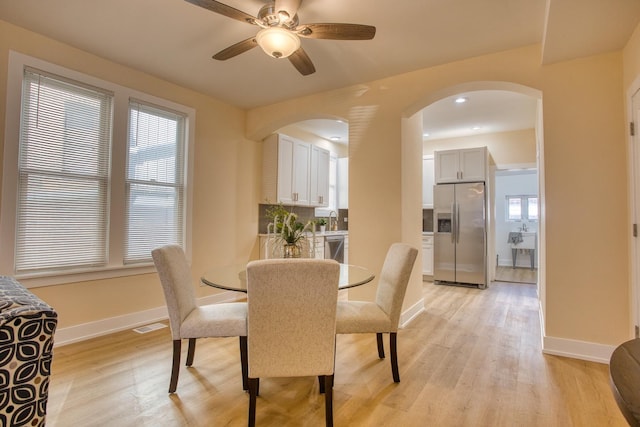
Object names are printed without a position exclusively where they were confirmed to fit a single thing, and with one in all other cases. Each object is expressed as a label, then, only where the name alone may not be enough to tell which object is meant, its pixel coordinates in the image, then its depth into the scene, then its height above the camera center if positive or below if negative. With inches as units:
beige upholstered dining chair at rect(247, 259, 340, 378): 60.4 -18.7
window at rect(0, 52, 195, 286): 105.2 +15.0
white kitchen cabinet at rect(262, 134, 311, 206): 186.9 +29.5
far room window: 332.2 +15.0
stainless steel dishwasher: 210.3 -18.0
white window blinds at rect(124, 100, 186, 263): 134.4 +16.7
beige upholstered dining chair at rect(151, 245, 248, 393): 80.8 -25.7
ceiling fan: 79.2 +48.3
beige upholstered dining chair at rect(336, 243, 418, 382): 85.9 -24.9
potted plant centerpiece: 98.0 -4.4
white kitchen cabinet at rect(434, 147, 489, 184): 217.0 +39.2
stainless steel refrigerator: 213.5 -8.2
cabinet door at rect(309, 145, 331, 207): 216.2 +29.6
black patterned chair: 43.9 -20.2
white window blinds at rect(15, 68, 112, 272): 107.0 +14.8
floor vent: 127.6 -44.4
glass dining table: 79.6 -16.1
